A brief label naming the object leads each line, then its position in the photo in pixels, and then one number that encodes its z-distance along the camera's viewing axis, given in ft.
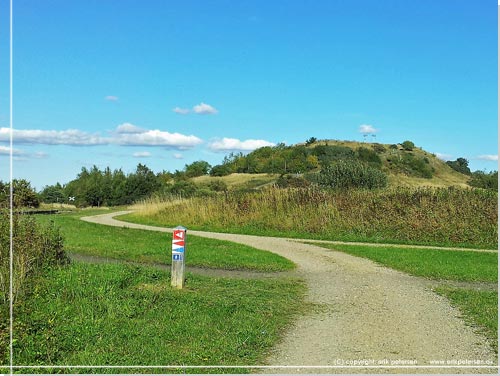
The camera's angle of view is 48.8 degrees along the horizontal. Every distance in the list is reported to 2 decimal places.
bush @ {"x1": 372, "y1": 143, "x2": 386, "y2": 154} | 286.75
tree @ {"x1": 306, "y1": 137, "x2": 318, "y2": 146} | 306.47
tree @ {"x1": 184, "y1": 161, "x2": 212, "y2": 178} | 236.84
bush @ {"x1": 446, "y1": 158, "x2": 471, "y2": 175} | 289.74
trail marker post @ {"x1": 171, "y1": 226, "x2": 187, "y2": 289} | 31.60
